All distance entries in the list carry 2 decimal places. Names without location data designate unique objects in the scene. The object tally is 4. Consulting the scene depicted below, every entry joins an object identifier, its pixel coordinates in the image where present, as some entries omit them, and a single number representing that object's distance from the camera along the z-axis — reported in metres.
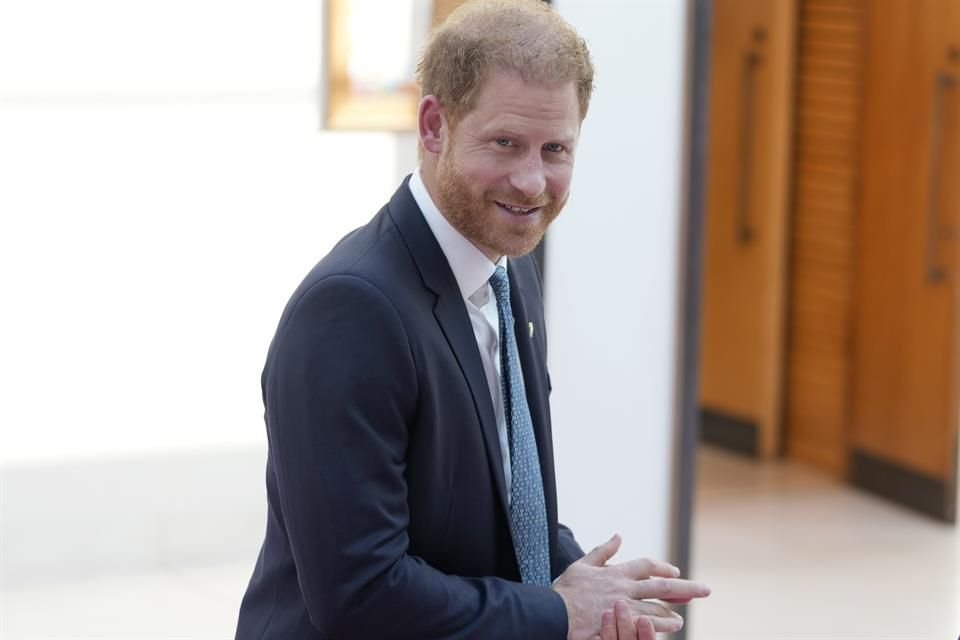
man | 3.20
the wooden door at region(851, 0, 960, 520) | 10.29
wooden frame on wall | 5.80
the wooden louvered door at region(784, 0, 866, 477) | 11.34
